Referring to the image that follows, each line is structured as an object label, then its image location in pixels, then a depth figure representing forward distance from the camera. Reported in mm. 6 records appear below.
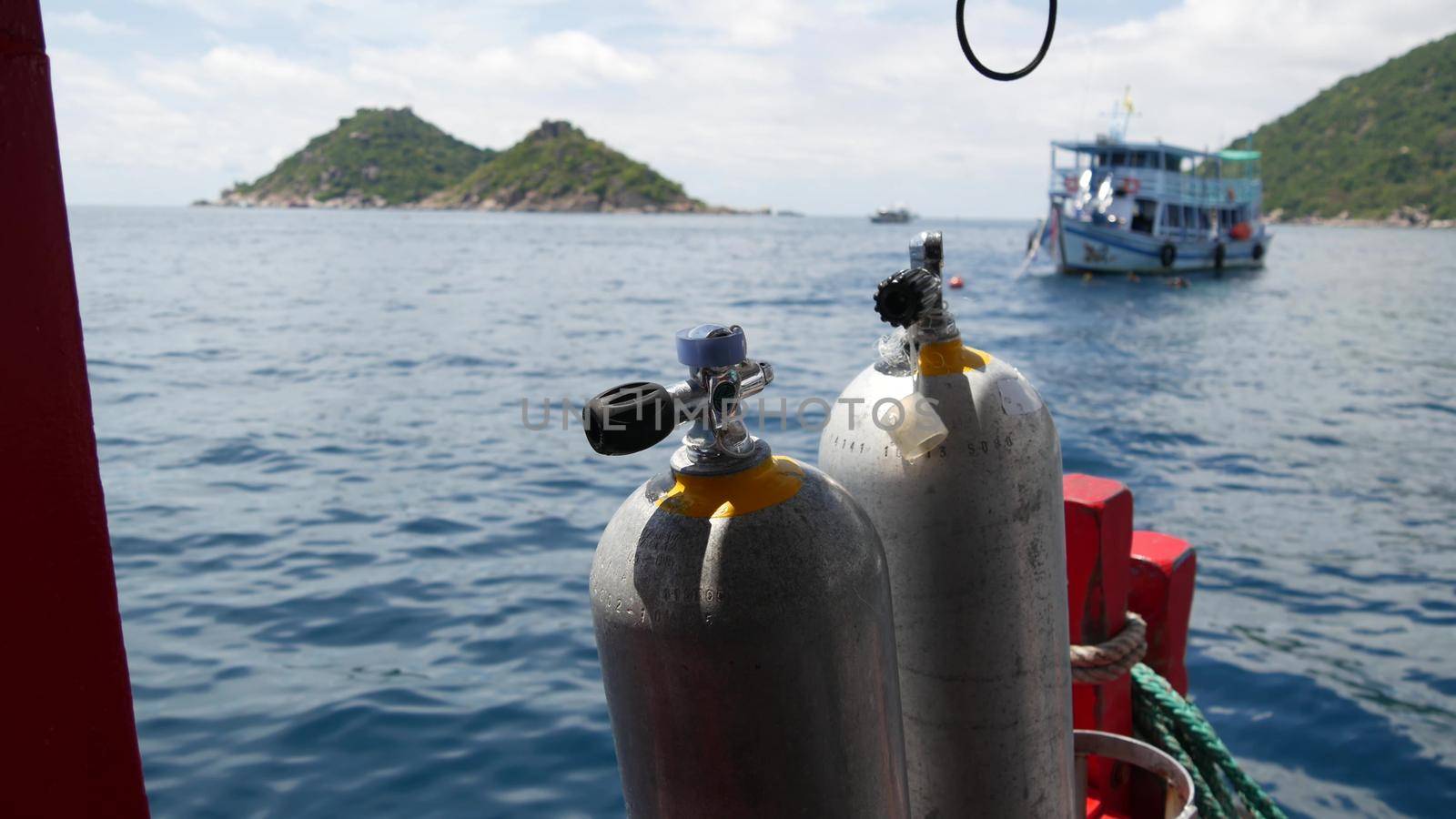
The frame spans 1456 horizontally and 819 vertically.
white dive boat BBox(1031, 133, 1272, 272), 38406
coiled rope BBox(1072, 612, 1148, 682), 2475
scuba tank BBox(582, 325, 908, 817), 1275
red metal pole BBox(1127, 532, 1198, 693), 2867
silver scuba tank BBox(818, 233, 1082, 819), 1734
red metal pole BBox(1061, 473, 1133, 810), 2504
